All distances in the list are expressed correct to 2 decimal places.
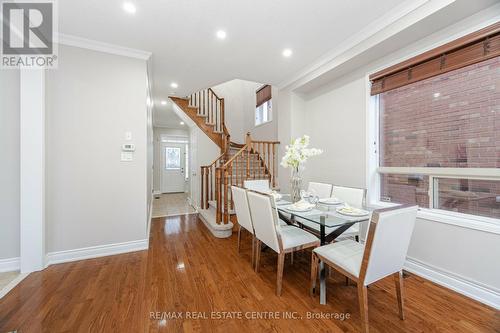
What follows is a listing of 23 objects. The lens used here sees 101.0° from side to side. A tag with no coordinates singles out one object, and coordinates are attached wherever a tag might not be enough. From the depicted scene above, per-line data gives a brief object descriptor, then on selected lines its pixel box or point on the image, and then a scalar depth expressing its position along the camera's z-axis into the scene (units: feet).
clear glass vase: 7.64
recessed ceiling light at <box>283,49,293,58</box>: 9.20
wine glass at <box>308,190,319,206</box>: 7.33
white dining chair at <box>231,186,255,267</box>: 7.50
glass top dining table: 5.61
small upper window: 17.80
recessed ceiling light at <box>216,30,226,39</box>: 7.73
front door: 25.03
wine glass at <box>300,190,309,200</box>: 7.87
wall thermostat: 8.77
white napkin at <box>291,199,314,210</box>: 6.62
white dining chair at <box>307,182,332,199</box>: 9.15
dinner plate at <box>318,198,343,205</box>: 7.31
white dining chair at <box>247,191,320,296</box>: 5.93
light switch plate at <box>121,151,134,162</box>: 8.83
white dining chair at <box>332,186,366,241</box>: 7.54
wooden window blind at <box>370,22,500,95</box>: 5.66
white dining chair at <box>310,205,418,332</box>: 4.24
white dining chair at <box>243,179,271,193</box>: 10.80
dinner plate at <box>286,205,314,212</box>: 6.47
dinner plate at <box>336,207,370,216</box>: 5.92
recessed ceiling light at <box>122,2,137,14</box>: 6.37
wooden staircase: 11.22
